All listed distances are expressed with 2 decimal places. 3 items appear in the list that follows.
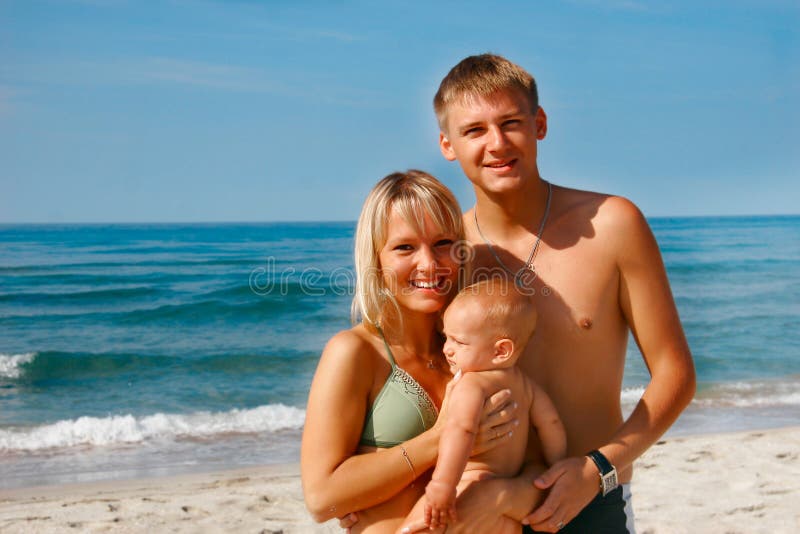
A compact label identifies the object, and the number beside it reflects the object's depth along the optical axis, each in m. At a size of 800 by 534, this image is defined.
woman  2.76
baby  2.66
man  3.06
